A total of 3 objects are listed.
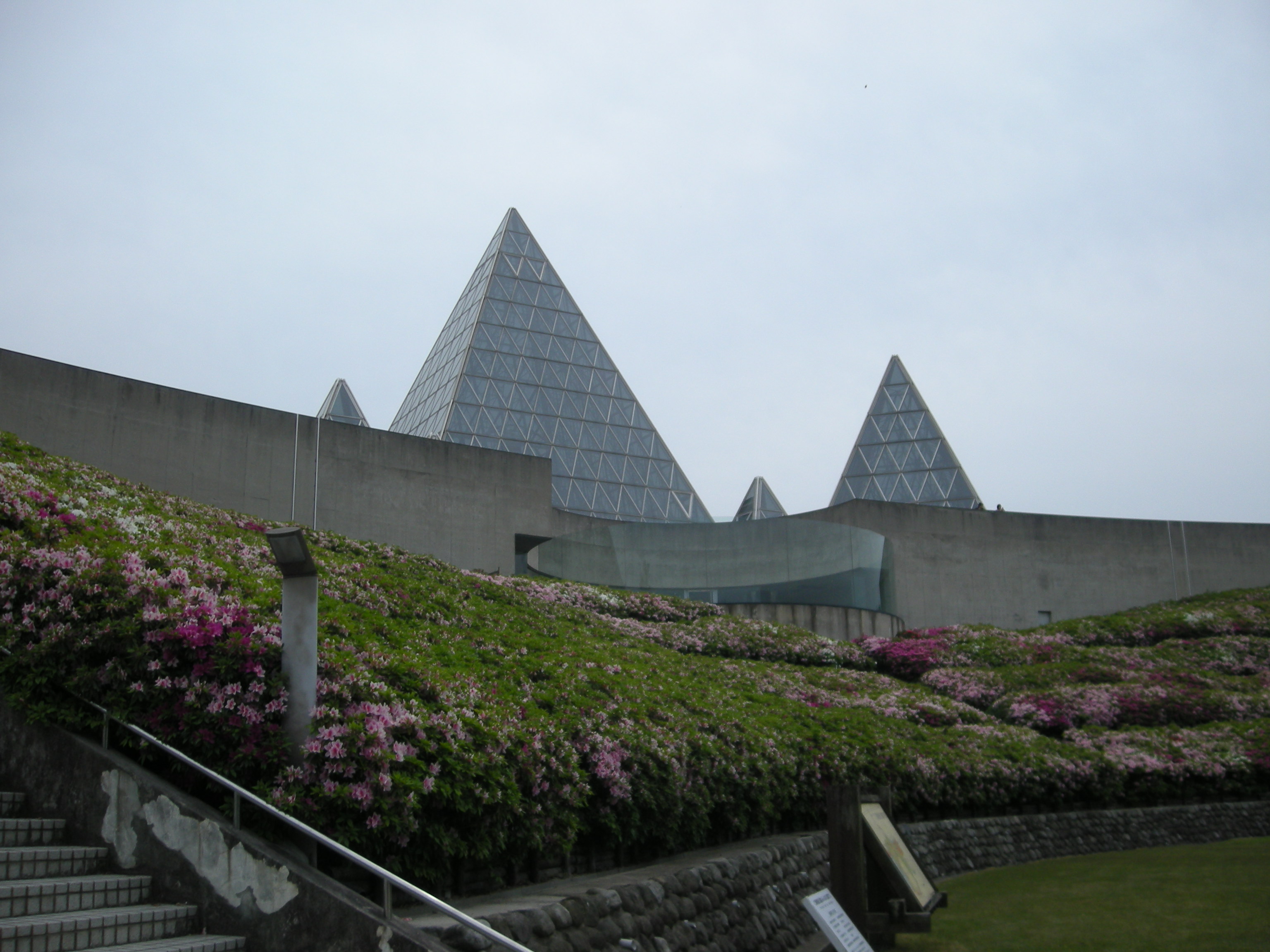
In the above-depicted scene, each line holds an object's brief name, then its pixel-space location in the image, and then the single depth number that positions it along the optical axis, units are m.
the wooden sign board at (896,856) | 6.49
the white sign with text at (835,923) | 4.41
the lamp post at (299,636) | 5.07
